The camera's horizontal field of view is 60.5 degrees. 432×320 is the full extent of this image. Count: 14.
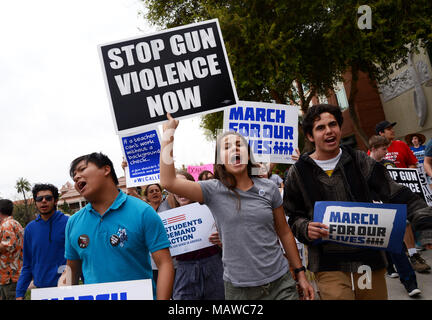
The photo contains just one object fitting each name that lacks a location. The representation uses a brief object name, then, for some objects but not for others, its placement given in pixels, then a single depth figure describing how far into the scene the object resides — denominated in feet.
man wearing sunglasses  13.46
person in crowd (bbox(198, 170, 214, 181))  15.09
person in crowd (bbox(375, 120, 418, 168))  19.01
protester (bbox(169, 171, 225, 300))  11.38
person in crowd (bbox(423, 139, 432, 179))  15.38
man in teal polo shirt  7.20
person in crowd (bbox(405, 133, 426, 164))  25.13
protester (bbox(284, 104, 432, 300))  8.13
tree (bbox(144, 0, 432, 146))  36.78
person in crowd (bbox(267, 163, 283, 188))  15.92
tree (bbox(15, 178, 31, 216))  249.75
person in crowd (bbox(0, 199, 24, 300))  18.37
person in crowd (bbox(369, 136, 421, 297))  14.21
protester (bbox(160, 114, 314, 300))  7.66
